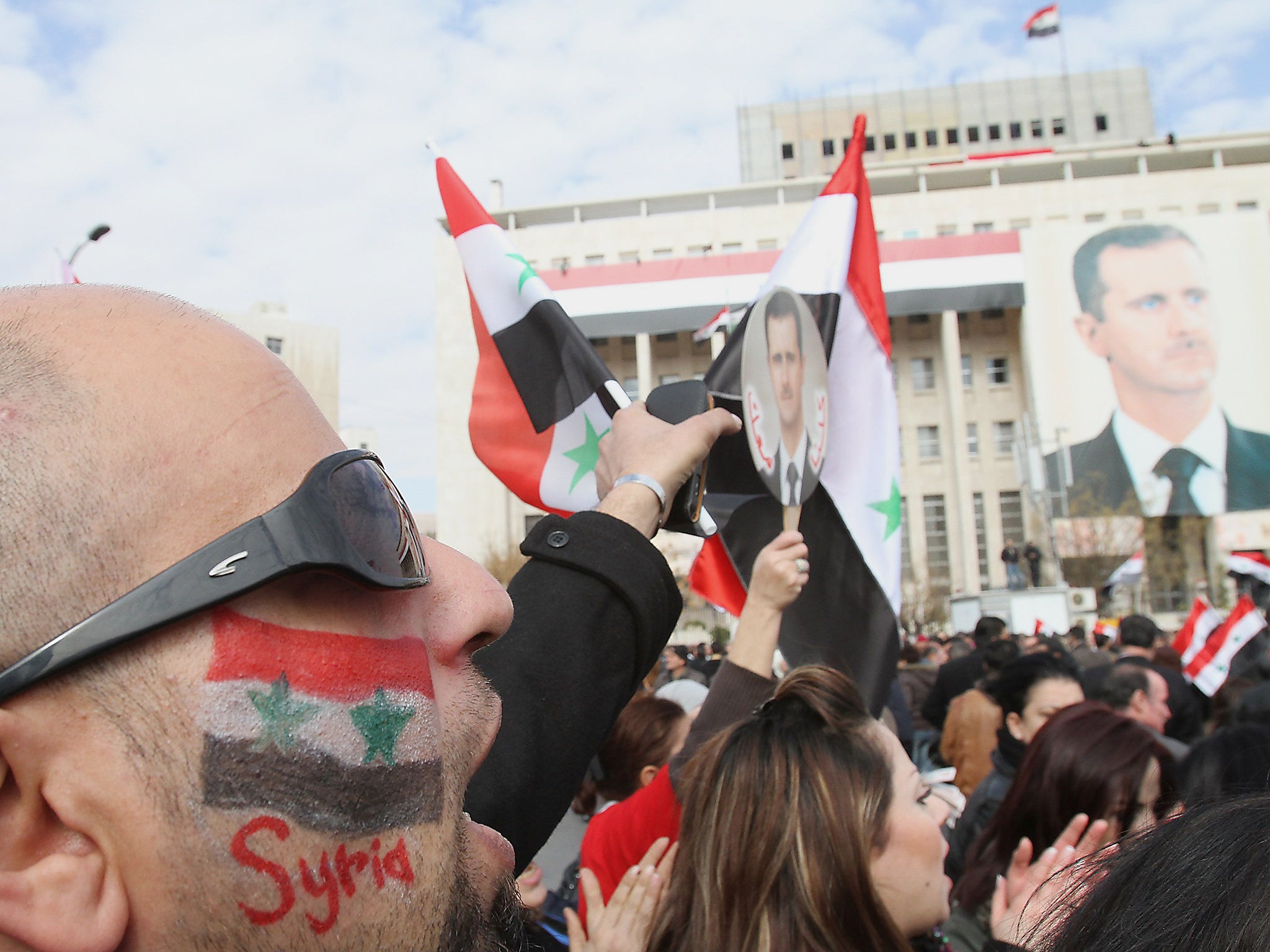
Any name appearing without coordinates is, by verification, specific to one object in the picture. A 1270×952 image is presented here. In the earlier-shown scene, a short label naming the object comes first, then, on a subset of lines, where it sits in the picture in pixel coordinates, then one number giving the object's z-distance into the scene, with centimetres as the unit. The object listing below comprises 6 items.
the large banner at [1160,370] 3525
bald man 57
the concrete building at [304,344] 3338
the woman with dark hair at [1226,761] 251
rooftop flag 4278
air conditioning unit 2200
